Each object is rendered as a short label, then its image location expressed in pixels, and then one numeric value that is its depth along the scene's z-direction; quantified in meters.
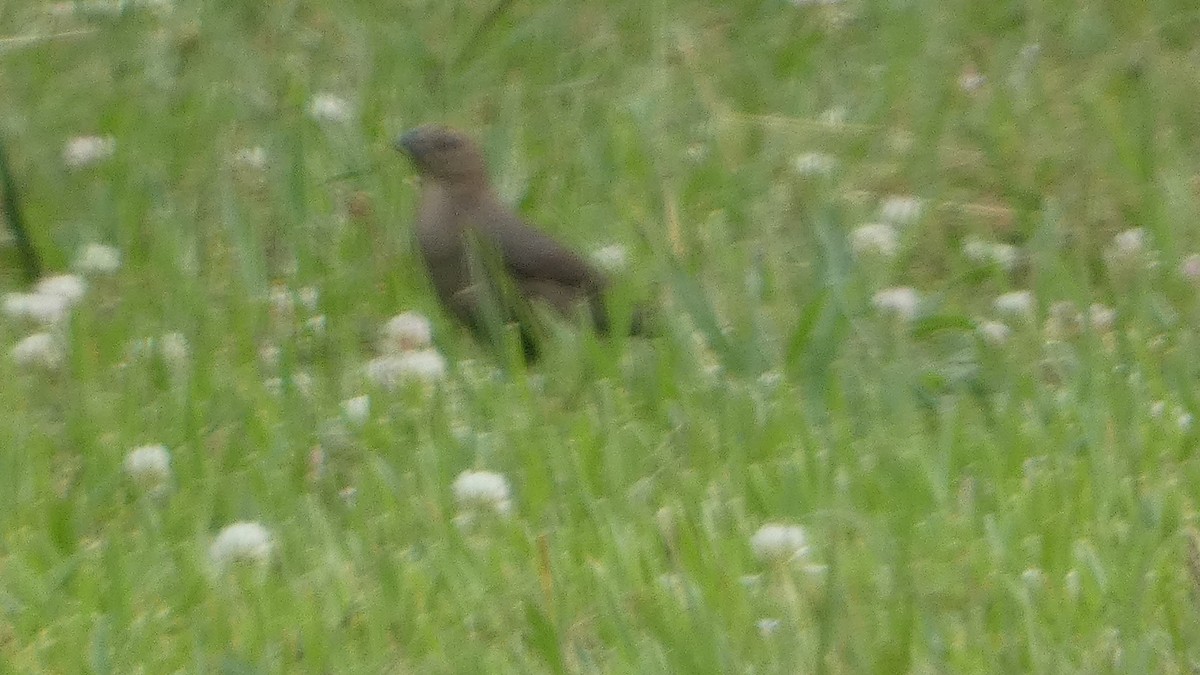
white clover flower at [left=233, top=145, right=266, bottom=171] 11.28
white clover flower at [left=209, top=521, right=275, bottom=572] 7.59
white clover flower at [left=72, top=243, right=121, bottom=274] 10.20
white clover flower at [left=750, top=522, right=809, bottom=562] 7.43
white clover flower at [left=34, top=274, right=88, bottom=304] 9.83
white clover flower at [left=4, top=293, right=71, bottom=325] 9.64
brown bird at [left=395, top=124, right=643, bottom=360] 9.87
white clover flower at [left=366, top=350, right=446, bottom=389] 9.03
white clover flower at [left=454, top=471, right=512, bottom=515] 7.94
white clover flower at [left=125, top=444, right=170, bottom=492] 8.23
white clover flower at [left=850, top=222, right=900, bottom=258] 10.48
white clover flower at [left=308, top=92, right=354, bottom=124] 11.64
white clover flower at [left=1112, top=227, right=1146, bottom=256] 10.42
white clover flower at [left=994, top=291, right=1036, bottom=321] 9.84
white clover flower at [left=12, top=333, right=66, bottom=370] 9.30
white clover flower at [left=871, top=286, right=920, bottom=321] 9.70
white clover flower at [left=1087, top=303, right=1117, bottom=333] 9.71
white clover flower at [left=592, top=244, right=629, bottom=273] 10.48
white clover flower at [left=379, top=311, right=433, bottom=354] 9.55
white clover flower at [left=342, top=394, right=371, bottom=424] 8.67
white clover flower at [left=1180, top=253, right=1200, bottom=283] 10.07
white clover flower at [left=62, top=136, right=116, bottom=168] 11.27
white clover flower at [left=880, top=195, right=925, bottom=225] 10.87
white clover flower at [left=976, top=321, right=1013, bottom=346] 9.55
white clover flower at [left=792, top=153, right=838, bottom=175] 11.37
